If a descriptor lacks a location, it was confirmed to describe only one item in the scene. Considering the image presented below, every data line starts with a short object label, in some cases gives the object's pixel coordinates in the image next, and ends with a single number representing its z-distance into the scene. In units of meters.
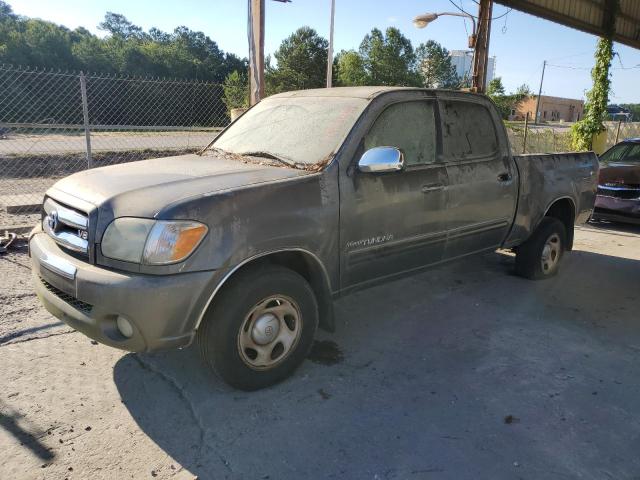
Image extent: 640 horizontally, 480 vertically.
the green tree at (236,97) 18.48
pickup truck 2.76
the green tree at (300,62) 62.22
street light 13.87
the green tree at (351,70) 79.00
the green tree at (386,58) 84.25
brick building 89.75
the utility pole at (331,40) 14.67
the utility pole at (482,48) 10.68
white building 92.03
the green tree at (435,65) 94.88
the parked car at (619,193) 8.59
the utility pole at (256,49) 7.67
